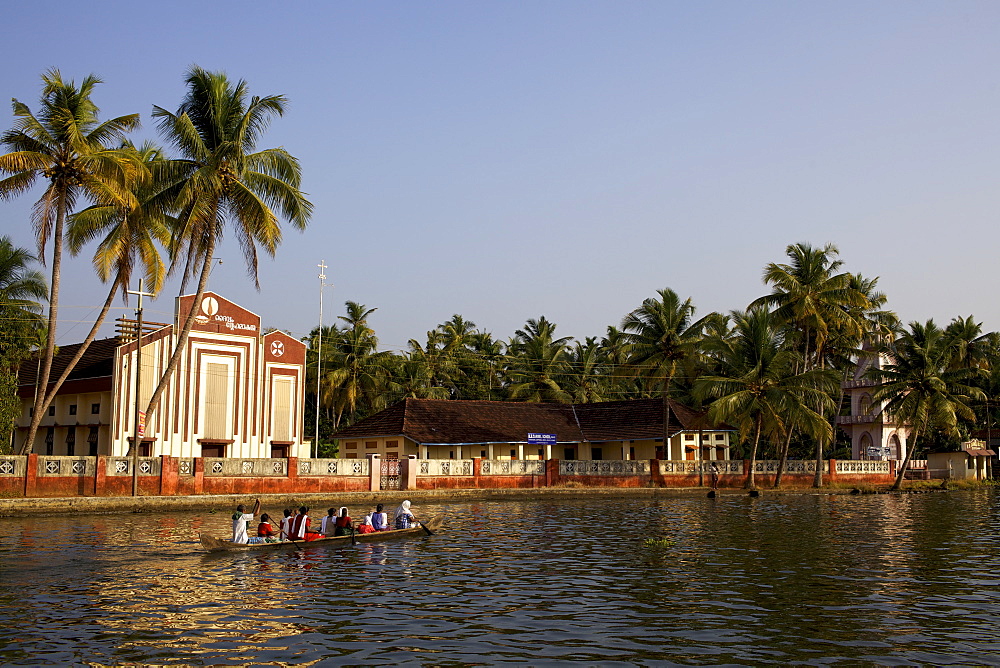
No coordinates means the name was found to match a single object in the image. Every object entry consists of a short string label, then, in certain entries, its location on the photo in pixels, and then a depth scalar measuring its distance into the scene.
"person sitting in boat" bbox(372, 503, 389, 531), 27.55
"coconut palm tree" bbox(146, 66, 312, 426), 39.12
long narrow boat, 23.14
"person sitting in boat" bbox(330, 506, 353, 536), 26.19
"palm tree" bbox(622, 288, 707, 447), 61.88
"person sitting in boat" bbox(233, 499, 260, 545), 23.75
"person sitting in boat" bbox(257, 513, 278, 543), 24.78
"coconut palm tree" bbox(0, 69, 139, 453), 36.47
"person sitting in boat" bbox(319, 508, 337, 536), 25.78
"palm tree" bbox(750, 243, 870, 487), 54.88
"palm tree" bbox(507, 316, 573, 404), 71.81
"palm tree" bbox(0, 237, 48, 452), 43.91
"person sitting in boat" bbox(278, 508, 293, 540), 25.20
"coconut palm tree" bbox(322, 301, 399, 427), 66.88
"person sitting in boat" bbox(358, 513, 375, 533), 27.00
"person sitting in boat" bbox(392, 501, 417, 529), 28.31
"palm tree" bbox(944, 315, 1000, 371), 71.06
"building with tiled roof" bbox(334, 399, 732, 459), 55.75
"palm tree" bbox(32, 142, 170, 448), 39.47
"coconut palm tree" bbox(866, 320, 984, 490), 57.16
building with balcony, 69.69
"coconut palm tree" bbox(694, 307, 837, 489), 51.41
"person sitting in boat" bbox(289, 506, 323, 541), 25.16
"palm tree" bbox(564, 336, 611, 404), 76.81
